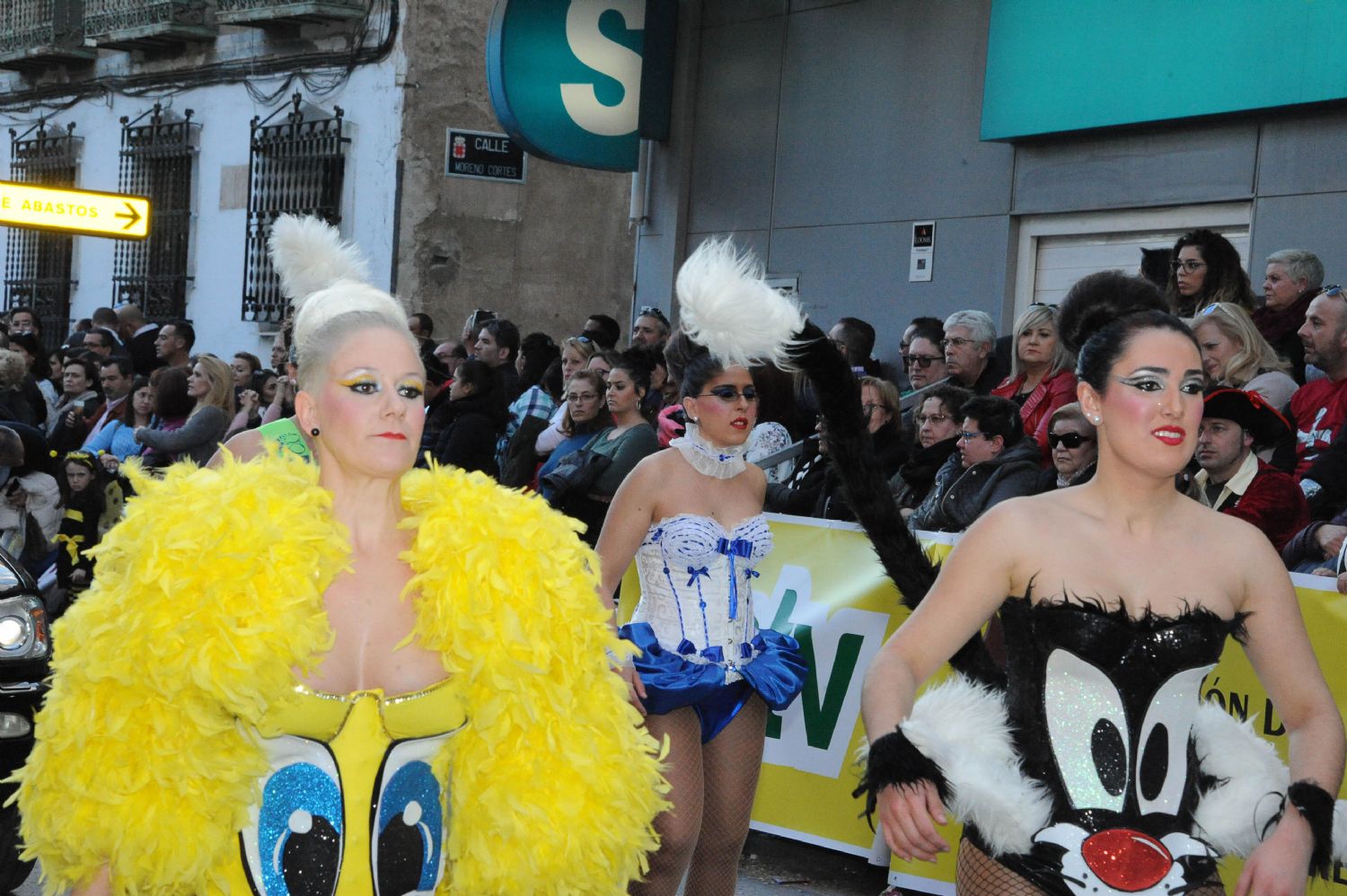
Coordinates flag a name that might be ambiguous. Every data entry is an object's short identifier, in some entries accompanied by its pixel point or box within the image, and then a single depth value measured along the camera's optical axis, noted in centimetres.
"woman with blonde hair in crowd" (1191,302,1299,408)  679
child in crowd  1015
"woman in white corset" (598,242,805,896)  510
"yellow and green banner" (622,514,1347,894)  661
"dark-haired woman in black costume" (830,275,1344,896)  311
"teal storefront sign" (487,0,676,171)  1202
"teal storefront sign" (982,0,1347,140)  869
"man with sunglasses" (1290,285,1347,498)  657
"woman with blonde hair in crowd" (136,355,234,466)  1073
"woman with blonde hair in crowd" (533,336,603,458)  952
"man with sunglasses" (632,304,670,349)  1073
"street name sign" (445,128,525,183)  1708
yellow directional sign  1413
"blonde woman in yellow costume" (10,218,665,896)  286
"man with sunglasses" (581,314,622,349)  1133
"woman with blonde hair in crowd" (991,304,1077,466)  737
